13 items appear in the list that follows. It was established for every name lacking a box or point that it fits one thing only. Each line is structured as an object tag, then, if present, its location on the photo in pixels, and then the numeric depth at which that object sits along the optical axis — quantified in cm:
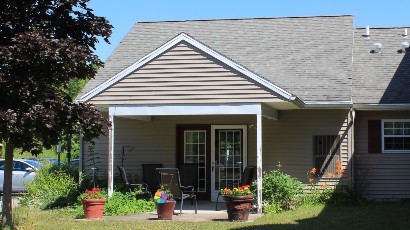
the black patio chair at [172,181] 1390
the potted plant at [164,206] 1288
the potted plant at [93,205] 1298
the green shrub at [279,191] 1413
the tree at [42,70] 866
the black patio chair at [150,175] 1650
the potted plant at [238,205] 1265
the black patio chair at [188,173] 1627
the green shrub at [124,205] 1379
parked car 2103
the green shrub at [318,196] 1518
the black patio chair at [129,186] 1508
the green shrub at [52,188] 1566
